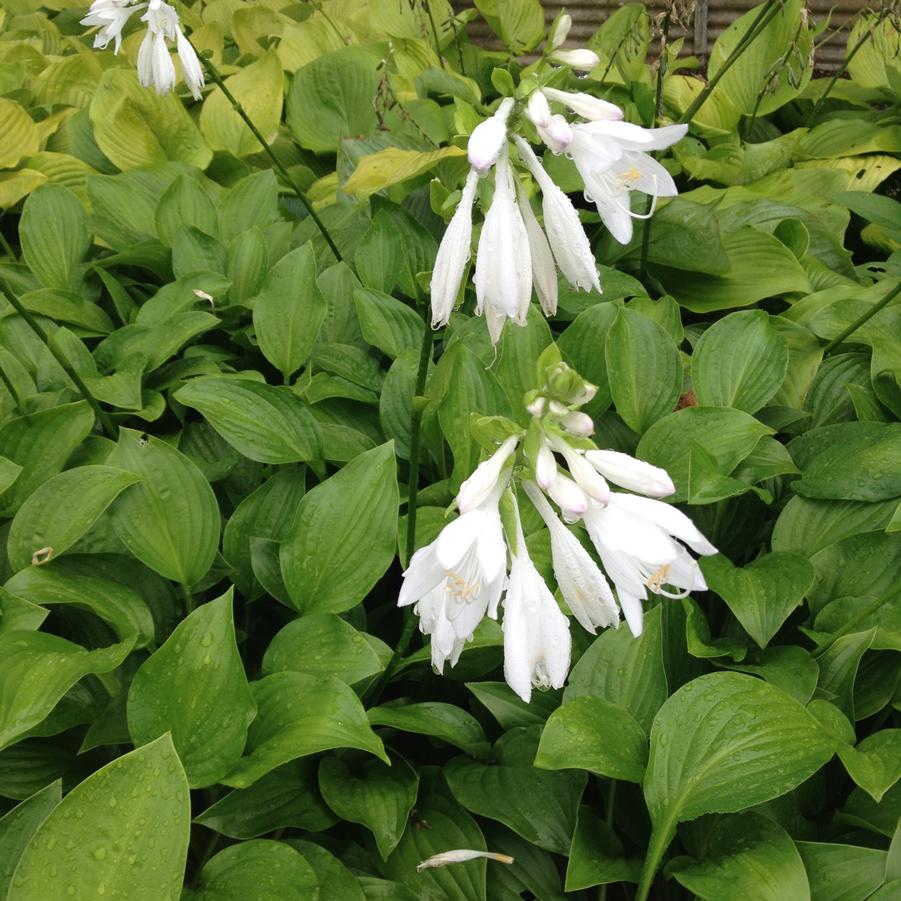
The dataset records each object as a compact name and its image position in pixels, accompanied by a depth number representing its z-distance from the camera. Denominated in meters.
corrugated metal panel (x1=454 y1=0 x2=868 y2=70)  1.45
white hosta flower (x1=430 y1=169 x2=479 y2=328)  0.44
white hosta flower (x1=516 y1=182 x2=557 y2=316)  0.45
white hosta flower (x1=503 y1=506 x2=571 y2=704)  0.41
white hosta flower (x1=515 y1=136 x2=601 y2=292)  0.45
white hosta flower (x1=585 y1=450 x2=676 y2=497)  0.40
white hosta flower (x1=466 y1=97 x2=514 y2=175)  0.42
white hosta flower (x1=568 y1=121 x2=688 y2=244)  0.44
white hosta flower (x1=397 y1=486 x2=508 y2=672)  0.39
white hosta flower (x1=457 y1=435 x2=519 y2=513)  0.40
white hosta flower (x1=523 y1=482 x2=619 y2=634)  0.42
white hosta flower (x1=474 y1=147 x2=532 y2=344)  0.44
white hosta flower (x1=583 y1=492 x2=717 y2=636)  0.40
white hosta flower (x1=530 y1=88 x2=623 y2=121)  0.44
